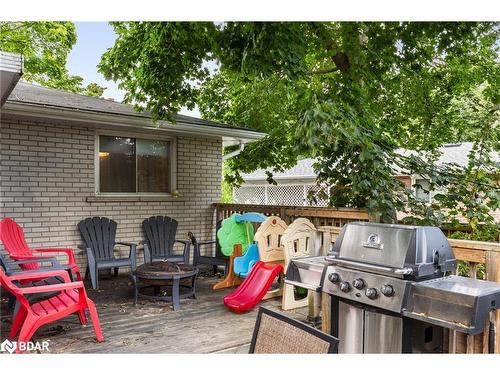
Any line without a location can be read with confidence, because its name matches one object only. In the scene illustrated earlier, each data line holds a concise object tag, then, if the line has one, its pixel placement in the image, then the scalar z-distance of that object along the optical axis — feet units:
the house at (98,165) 16.62
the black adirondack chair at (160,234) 19.40
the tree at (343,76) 12.82
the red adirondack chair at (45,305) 9.70
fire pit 13.51
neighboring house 44.46
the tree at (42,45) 28.60
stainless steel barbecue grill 7.25
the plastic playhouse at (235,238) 16.06
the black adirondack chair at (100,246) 16.39
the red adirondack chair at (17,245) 14.20
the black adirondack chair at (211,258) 17.45
